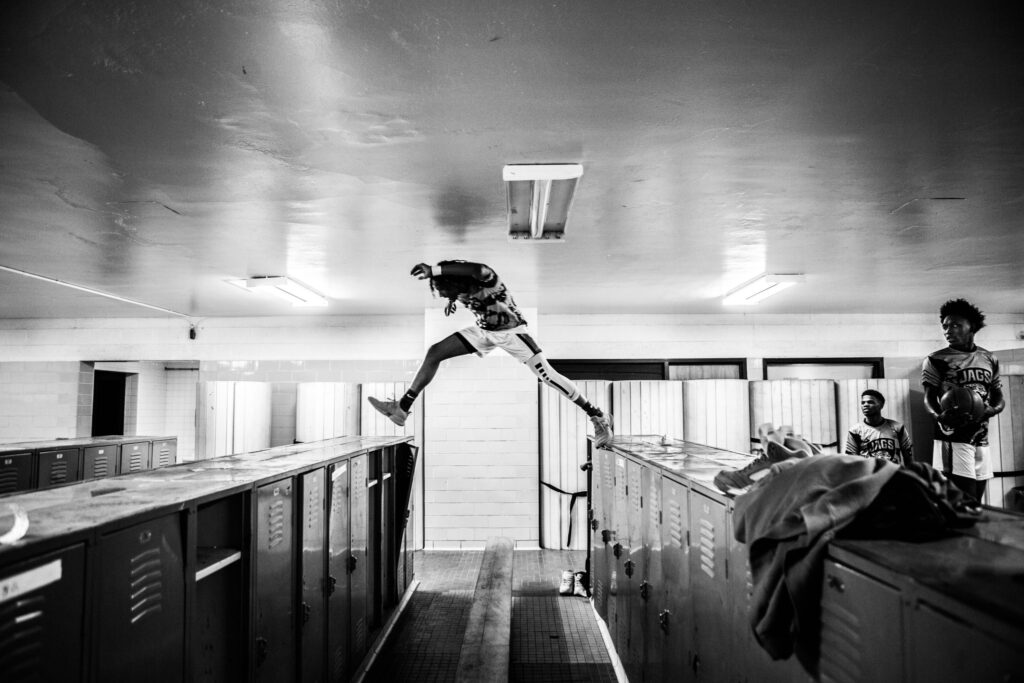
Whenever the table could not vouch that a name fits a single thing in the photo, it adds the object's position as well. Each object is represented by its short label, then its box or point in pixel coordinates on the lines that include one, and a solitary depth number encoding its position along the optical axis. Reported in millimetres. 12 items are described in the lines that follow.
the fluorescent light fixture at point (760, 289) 5570
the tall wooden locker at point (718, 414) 7199
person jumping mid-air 3141
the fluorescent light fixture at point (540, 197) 2879
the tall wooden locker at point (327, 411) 7383
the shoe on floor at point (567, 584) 5668
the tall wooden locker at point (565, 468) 7223
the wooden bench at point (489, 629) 3047
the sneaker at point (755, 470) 1991
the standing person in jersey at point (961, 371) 3740
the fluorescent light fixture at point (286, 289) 5531
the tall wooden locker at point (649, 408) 7223
